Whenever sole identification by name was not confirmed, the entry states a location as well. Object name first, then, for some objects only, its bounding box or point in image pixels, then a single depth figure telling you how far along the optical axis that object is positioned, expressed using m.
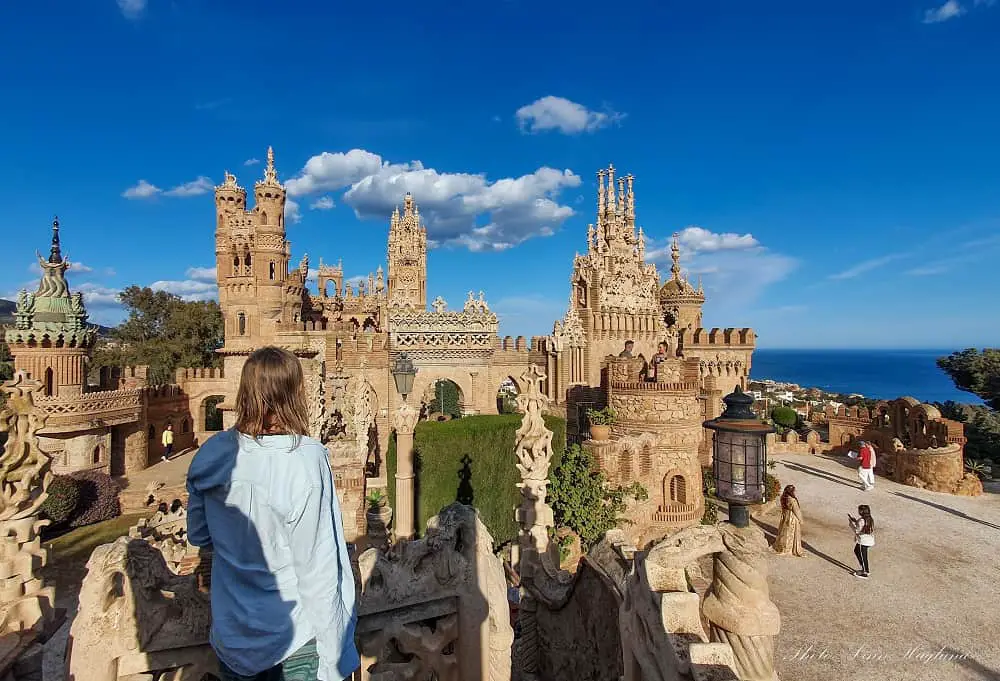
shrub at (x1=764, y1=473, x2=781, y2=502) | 16.33
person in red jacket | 17.66
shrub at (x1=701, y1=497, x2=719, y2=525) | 14.90
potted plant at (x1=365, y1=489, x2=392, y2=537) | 9.42
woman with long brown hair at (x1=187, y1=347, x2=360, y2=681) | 2.13
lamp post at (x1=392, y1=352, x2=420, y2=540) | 9.47
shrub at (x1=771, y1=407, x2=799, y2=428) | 33.84
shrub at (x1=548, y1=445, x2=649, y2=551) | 13.40
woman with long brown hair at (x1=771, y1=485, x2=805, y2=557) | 11.97
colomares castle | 3.01
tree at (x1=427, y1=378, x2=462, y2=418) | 40.20
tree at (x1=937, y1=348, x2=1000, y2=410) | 29.97
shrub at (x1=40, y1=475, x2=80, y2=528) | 16.83
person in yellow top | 25.11
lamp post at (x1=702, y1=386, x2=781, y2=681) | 3.20
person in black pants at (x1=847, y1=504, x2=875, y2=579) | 10.85
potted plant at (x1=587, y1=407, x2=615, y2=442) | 14.47
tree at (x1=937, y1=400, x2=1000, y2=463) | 25.23
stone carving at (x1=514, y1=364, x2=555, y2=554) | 7.52
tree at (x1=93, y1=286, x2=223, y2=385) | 36.31
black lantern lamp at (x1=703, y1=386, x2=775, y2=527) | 4.11
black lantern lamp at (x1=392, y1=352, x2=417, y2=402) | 9.07
